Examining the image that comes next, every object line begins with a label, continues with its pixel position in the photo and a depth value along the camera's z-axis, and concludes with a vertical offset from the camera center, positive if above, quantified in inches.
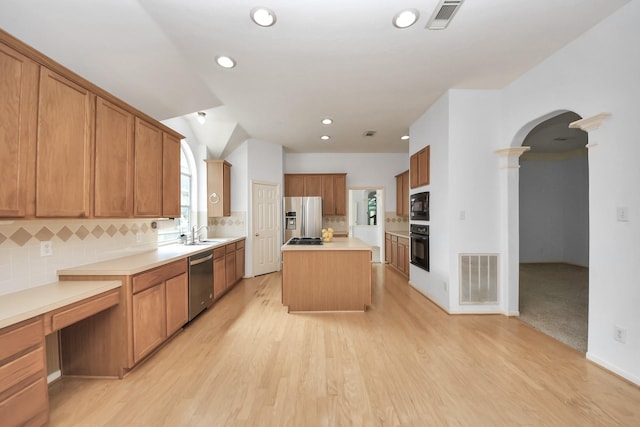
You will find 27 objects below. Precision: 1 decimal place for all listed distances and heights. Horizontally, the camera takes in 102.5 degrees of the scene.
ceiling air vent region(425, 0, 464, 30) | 73.4 +60.4
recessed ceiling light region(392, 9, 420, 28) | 77.3 +60.5
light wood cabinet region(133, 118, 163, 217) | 97.3 +17.6
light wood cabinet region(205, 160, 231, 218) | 187.5 +18.9
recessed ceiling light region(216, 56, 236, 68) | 100.1 +60.8
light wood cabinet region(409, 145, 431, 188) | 151.6 +29.3
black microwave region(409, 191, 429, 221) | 152.5 +4.6
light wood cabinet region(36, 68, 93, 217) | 63.3 +17.7
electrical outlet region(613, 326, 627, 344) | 77.4 -37.1
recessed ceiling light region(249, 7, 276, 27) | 75.9 +60.0
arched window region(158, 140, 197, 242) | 170.4 +15.8
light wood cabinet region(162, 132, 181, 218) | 114.2 +17.6
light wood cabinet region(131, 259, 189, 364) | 83.6 -33.9
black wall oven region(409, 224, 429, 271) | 153.3 -20.2
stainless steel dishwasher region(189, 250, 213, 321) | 119.1 -34.0
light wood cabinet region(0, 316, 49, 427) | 51.2 -34.2
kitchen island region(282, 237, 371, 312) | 133.7 -34.1
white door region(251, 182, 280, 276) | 209.0 -12.3
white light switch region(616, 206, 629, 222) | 77.0 +0.0
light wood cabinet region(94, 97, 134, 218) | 80.0 +17.6
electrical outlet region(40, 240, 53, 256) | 75.5 -10.2
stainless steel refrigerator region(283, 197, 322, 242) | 226.2 -0.3
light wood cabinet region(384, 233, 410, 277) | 204.4 -34.0
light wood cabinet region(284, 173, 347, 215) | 245.0 +26.4
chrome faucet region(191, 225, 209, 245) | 154.4 -13.8
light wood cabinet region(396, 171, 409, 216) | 229.6 +18.3
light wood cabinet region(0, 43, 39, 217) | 55.2 +18.9
